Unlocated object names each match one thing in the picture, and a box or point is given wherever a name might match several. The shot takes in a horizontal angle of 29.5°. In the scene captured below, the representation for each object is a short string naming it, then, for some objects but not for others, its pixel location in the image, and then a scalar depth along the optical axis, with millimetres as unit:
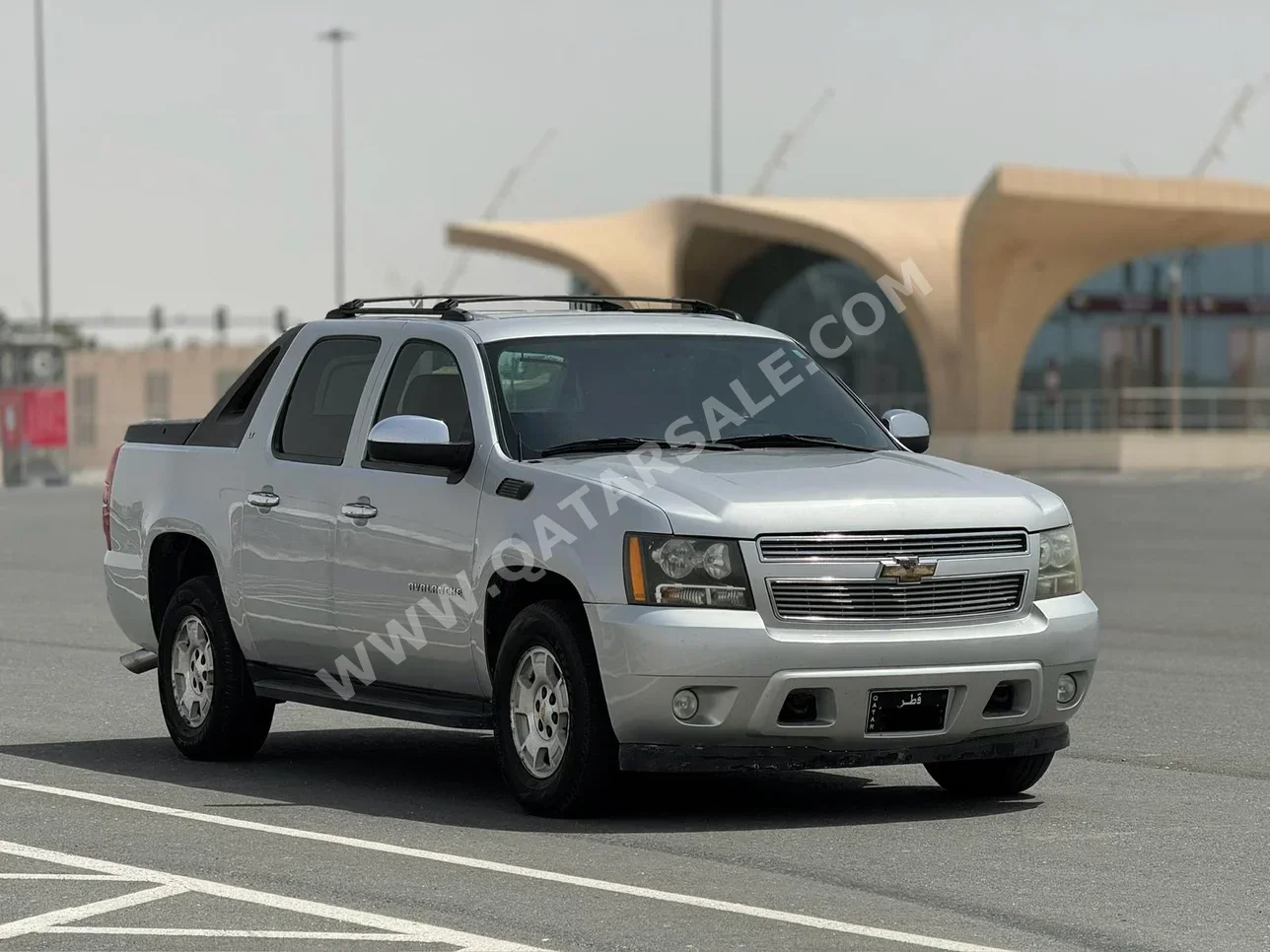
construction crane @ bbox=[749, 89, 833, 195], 75500
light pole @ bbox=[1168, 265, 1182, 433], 55406
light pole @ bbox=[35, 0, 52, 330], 62438
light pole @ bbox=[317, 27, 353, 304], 85875
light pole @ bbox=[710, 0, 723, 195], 73500
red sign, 53844
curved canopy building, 50688
